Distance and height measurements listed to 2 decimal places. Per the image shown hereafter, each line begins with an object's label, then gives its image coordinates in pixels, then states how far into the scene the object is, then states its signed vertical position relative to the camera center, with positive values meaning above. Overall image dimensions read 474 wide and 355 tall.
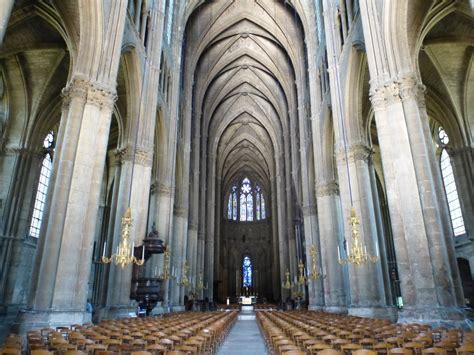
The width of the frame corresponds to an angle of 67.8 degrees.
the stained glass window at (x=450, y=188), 22.73 +6.88
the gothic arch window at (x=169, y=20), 22.95 +17.63
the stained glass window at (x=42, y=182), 22.05 +7.14
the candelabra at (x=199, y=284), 31.07 +1.13
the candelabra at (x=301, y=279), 24.44 +1.25
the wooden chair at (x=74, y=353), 4.42 -0.65
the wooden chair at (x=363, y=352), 4.35 -0.64
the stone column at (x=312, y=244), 23.59 +3.59
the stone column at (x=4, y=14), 6.85 +5.28
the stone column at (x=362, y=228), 14.49 +2.84
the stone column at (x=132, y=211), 14.41 +3.76
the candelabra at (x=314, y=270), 21.10 +1.67
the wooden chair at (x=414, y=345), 5.39 -0.69
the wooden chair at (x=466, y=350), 4.81 -0.67
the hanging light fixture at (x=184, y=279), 23.97 +1.25
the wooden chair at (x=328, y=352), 4.45 -0.65
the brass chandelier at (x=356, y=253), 12.68 +1.60
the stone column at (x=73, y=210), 9.62 +2.52
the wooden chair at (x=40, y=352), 4.45 -0.64
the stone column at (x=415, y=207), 9.59 +2.56
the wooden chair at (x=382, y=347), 5.52 -0.73
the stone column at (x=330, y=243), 19.75 +3.07
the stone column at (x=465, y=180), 20.62 +6.65
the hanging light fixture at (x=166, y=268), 18.03 +1.48
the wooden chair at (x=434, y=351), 4.80 -0.68
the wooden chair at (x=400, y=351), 4.66 -0.68
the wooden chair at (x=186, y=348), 5.45 -0.75
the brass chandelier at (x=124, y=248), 11.84 +1.62
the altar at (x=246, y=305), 44.53 -0.90
